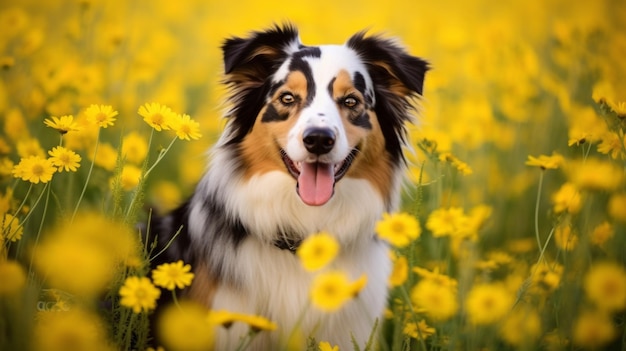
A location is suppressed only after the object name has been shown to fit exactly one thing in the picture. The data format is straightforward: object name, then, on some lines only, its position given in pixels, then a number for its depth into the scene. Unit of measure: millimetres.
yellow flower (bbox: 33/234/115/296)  1833
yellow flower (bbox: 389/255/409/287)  2193
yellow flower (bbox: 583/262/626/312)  2105
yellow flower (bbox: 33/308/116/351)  1758
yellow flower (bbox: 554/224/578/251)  2784
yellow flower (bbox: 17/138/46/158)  3128
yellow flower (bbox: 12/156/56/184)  2609
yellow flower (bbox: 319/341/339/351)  2385
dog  3049
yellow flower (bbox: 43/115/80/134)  2689
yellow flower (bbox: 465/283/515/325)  2125
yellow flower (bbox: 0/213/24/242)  2527
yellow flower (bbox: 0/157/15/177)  3188
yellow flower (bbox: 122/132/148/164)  3980
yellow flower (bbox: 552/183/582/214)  2678
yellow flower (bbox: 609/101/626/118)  2742
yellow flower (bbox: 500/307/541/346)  2199
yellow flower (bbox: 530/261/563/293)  2729
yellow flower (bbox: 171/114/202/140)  2666
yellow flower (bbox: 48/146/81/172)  2678
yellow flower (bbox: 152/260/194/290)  2248
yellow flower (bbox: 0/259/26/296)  1988
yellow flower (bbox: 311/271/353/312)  1879
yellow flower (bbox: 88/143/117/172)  3799
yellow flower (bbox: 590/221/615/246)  2971
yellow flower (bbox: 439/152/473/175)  3072
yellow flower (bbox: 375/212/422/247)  2141
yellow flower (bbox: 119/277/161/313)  2109
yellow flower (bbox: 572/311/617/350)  2049
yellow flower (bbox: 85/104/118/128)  2691
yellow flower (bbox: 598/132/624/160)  2906
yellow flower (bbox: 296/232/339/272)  1963
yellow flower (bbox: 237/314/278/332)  1984
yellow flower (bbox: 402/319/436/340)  2418
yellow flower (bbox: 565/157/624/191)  2424
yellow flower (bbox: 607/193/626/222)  2903
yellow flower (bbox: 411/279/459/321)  2141
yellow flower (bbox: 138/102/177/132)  2670
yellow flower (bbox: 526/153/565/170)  2907
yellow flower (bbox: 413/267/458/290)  2544
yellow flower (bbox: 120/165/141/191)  3545
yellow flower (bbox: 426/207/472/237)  2387
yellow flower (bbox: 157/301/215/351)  1992
